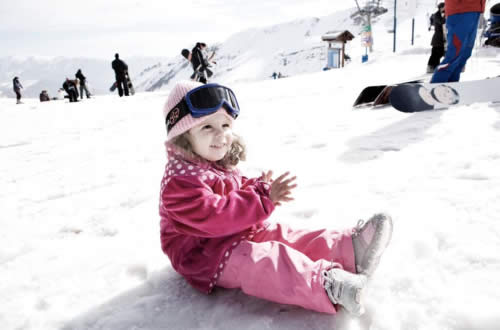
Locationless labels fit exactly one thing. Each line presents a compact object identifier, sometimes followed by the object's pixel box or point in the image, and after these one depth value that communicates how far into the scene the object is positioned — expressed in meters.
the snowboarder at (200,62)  12.70
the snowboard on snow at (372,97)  5.56
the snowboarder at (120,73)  14.66
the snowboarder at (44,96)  18.68
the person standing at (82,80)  18.28
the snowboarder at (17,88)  16.51
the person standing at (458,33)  4.36
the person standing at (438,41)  8.65
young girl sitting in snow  1.34
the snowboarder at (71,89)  16.58
